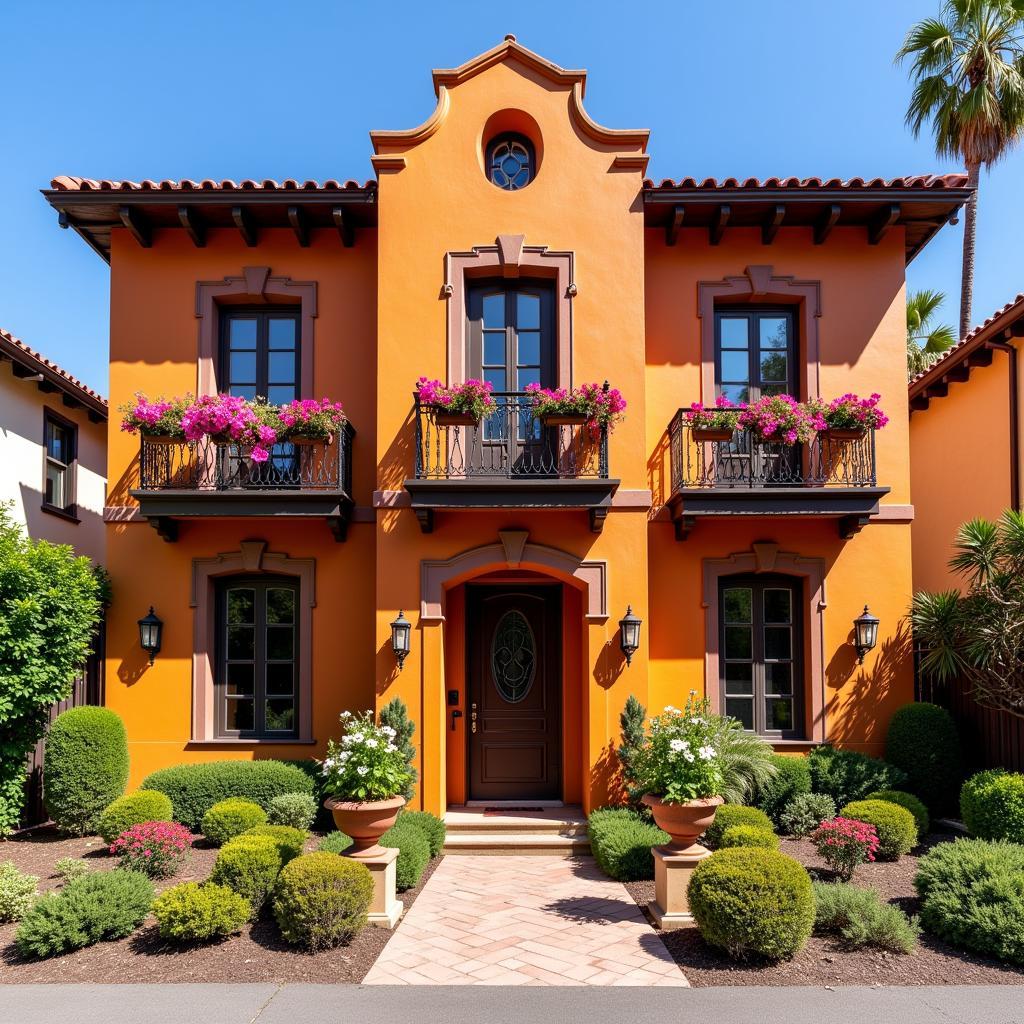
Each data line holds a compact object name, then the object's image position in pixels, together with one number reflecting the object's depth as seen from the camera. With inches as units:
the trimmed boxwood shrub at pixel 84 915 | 228.1
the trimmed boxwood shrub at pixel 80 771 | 352.8
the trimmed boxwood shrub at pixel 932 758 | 367.9
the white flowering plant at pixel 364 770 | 254.8
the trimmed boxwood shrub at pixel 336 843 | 284.4
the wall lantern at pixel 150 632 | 385.4
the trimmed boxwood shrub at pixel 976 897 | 226.1
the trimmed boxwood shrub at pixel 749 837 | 272.4
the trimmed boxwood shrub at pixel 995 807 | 294.5
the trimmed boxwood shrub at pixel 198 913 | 229.6
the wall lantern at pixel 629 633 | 360.5
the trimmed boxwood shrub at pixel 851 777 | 360.5
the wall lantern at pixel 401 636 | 361.1
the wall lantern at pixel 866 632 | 386.3
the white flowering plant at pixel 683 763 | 257.4
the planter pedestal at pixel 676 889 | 254.8
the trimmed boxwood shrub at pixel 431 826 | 331.3
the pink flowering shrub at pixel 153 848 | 280.5
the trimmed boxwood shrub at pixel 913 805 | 336.5
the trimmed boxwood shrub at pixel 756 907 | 217.8
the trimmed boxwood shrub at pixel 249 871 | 254.1
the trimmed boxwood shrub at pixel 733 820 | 308.3
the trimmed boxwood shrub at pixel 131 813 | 319.0
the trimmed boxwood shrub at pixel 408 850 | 288.2
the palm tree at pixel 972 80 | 596.4
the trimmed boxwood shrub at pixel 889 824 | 312.0
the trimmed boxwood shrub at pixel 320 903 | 231.3
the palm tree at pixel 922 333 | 710.5
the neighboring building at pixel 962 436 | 411.5
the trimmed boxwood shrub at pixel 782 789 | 352.5
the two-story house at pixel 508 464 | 374.0
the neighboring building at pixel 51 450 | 438.0
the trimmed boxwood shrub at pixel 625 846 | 304.5
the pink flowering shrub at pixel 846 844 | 284.7
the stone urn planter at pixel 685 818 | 255.1
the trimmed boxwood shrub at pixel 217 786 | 356.5
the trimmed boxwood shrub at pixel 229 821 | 323.3
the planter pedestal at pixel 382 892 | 255.9
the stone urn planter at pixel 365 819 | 252.2
